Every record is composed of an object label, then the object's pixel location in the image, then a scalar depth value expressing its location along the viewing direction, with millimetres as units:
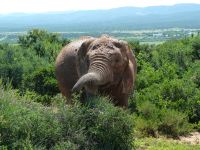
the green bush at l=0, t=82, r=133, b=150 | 8562
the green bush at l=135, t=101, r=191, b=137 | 12930
